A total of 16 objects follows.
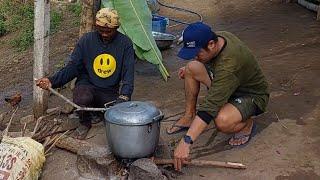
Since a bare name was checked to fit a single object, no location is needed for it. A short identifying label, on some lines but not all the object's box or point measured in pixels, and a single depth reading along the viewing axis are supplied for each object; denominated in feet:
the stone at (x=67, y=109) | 19.01
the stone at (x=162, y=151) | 14.74
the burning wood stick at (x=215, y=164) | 14.23
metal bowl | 27.68
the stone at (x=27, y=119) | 19.07
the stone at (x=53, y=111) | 19.08
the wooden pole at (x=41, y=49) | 17.72
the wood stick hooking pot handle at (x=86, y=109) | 14.27
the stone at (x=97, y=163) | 13.96
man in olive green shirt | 13.16
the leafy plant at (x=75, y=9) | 40.87
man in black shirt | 16.71
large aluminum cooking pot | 13.07
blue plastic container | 29.27
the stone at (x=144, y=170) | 13.15
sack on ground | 13.33
